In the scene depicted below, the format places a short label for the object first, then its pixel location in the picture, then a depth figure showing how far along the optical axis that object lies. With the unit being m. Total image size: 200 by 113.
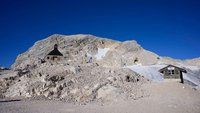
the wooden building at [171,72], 35.80
